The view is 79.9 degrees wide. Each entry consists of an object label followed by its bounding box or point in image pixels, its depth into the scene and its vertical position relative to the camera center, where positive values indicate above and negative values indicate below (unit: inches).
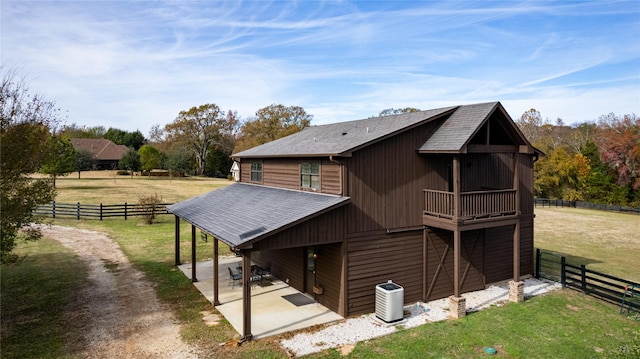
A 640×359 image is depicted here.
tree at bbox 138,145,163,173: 2293.3 +74.4
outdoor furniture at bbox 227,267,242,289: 552.0 -161.0
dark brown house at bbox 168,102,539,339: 437.7 -52.8
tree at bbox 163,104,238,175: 2561.5 +269.6
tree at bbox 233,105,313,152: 2240.4 +280.8
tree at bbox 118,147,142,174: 2342.5 +57.8
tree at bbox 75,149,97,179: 2071.4 +59.0
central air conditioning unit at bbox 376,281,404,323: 418.3 -146.9
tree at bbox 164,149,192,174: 2325.7 +57.3
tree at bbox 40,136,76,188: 1441.8 +23.6
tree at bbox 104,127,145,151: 3048.7 +268.3
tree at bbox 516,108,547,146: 2249.0 +277.2
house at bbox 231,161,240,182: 2218.1 +1.3
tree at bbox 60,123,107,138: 3085.6 +347.5
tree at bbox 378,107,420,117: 2428.9 +432.6
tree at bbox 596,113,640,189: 1761.8 +84.1
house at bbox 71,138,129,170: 2578.7 +136.7
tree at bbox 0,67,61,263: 397.7 +8.1
